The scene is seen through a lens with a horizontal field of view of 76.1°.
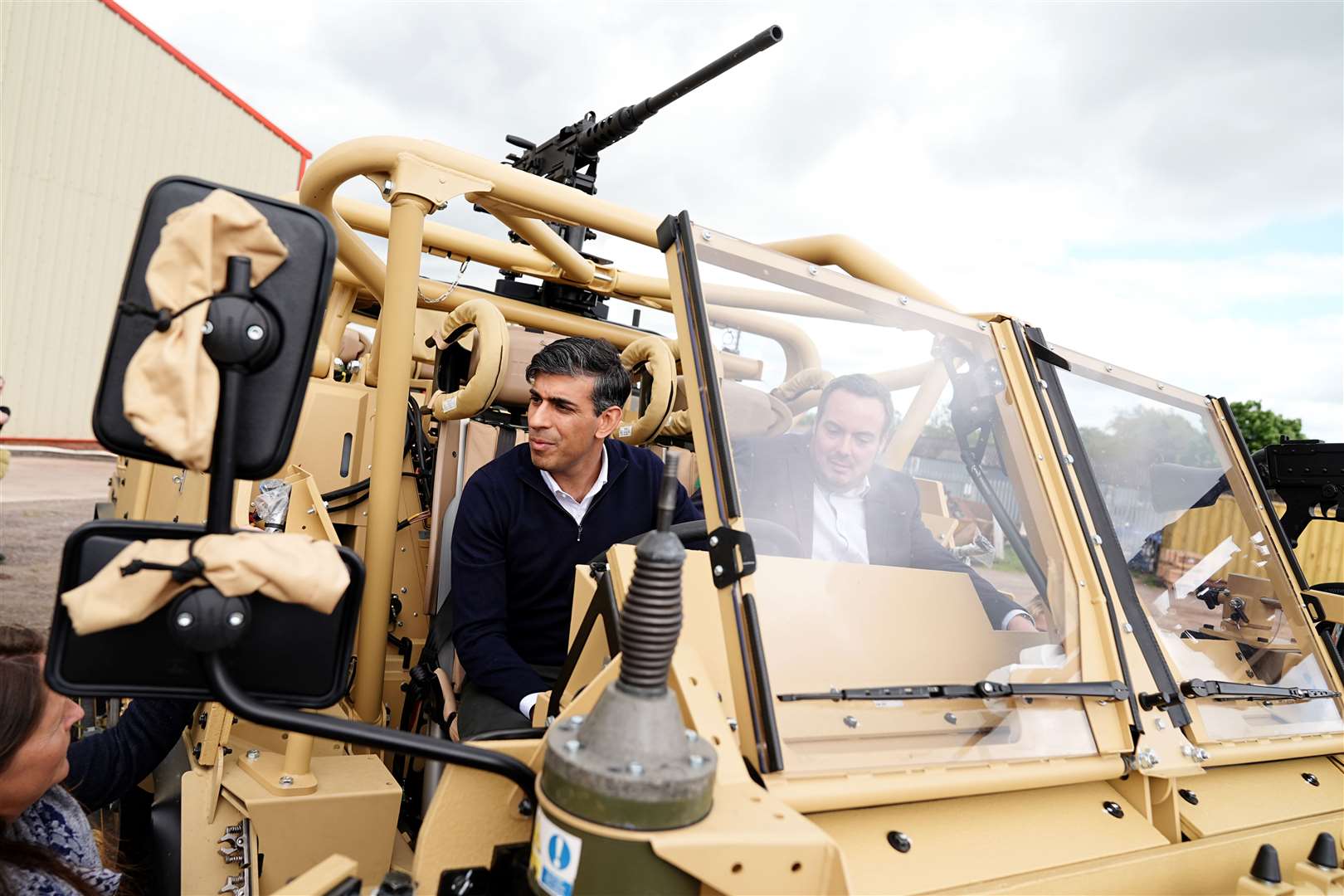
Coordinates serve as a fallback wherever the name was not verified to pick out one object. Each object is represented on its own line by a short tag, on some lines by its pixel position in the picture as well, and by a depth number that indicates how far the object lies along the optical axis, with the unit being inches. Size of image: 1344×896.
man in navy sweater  106.4
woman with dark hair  64.9
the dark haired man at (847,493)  72.9
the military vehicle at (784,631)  42.9
